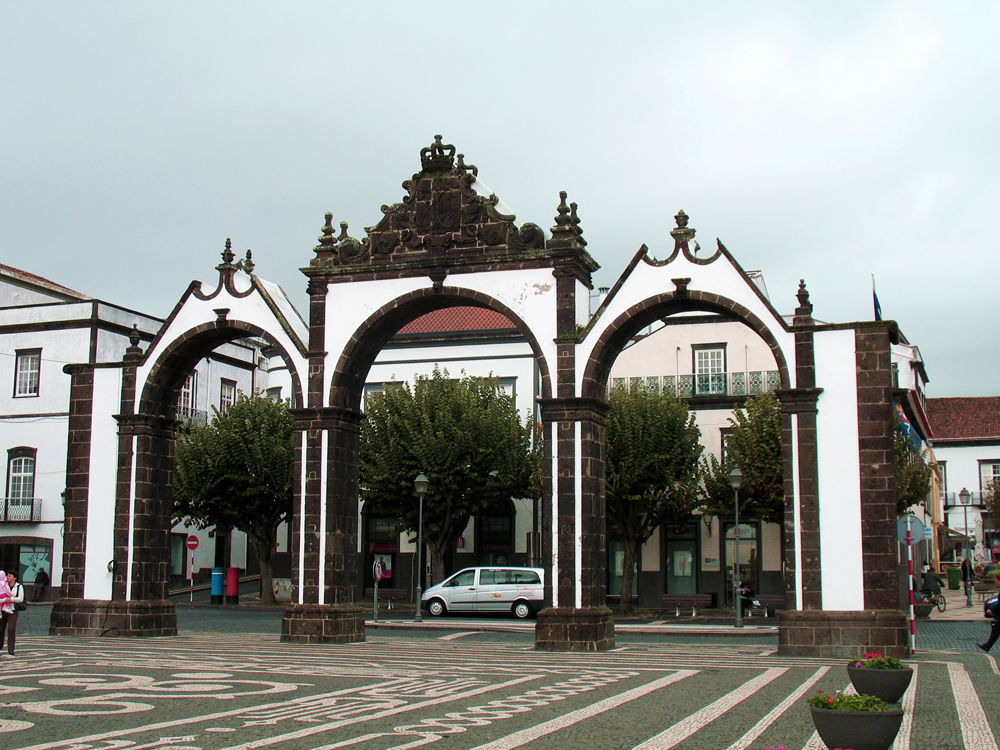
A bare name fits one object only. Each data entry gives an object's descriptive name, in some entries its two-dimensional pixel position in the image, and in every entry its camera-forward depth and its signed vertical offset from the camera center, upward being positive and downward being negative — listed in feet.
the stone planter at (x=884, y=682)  35.96 -4.02
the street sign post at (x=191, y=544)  123.95 +0.20
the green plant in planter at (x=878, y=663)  36.60 -3.53
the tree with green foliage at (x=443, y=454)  118.62 +8.96
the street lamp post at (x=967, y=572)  135.50 -3.18
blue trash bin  130.31 -4.01
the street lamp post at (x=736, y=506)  96.48 +3.13
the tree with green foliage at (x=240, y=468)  122.31 +7.85
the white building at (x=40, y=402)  136.77 +16.42
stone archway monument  60.59 +7.95
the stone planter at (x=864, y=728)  26.13 -3.92
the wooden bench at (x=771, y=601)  120.02 -5.55
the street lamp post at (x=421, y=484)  98.89 +5.01
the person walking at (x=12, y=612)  58.95 -3.22
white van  109.81 -4.17
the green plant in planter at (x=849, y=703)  26.63 -3.46
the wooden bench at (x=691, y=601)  125.29 -5.66
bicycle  113.91 -5.01
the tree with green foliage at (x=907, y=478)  113.91 +6.38
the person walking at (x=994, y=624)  62.90 -4.08
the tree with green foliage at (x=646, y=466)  115.75 +7.58
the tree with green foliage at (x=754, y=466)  112.68 +7.47
